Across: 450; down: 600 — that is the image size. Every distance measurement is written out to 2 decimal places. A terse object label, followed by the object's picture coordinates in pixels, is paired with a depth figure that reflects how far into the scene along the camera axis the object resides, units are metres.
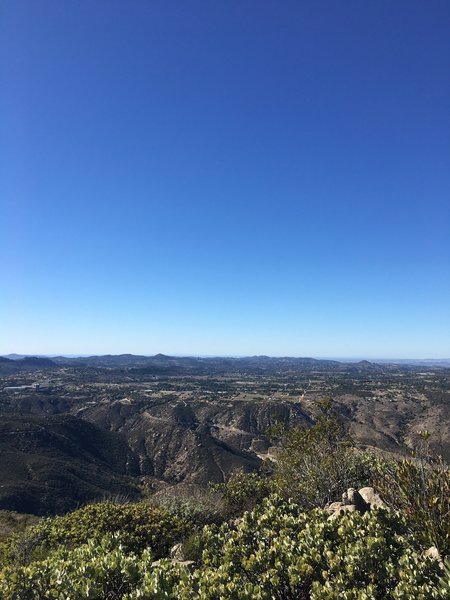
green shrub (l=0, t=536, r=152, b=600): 6.44
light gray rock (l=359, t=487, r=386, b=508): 11.48
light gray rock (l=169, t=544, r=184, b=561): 11.00
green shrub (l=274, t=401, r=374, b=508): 15.23
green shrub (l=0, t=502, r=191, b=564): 12.14
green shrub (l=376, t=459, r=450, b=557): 7.24
